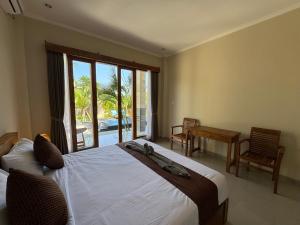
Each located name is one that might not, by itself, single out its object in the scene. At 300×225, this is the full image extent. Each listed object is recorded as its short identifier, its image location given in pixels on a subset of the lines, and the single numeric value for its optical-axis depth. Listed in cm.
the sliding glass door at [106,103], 316
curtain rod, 268
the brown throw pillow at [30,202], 76
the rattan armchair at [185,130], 352
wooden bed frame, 138
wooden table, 267
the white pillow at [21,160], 131
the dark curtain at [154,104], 430
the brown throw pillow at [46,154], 148
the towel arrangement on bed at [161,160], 154
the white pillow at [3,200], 78
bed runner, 120
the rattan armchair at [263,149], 223
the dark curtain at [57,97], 272
